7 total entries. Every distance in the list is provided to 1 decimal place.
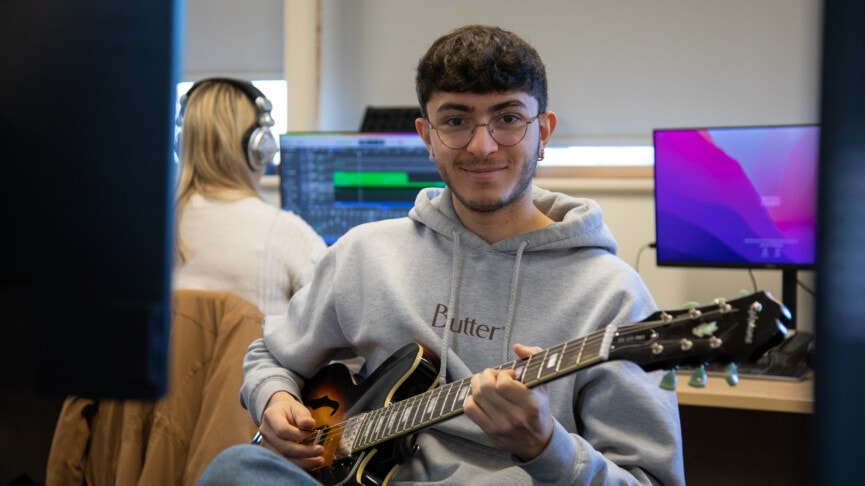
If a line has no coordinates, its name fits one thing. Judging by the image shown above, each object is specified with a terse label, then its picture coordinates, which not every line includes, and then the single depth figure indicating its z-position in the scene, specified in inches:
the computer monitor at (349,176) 104.5
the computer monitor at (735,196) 86.0
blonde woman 81.8
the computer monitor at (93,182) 21.9
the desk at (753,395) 68.3
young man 49.3
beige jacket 63.1
